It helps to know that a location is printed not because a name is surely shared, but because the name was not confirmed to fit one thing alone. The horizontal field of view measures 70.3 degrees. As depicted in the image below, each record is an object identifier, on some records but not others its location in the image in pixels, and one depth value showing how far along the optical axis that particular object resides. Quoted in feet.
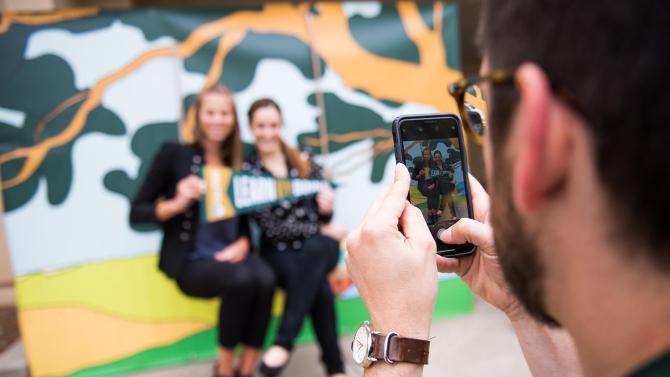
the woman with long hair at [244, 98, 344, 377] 7.32
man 1.49
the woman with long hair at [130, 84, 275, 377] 7.06
